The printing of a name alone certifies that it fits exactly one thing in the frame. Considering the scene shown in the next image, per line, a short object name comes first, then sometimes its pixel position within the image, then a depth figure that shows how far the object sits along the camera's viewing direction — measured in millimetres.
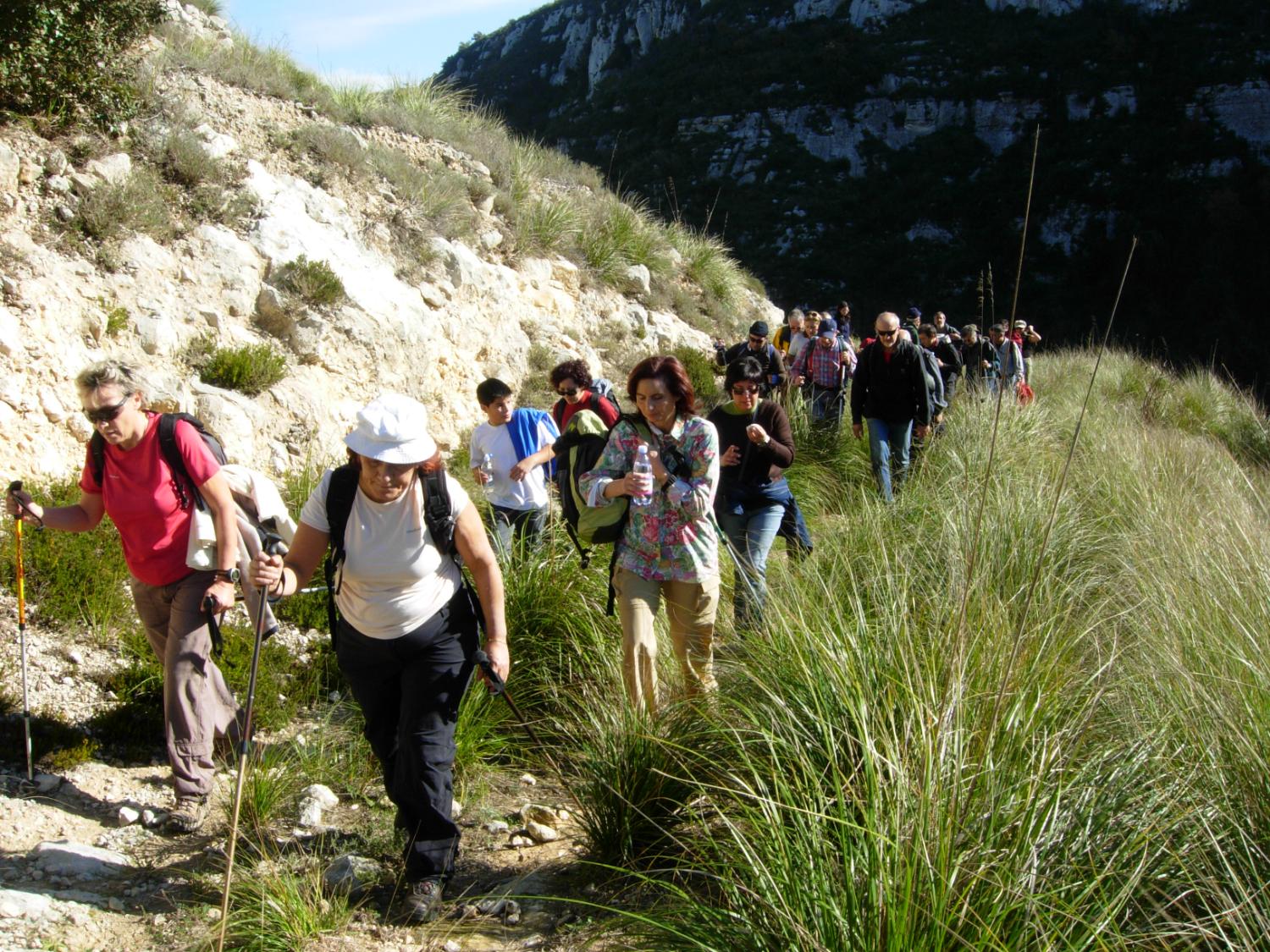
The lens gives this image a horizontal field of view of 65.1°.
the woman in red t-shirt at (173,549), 4270
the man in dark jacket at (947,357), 11999
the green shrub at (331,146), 11477
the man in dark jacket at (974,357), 11133
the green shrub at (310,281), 9695
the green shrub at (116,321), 7887
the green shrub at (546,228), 13781
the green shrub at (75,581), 5598
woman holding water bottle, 4508
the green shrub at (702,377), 13891
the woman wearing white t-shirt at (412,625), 3520
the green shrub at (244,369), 8414
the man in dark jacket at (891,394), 8469
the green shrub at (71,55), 8352
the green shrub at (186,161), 9570
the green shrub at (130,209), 8305
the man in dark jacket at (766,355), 10609
